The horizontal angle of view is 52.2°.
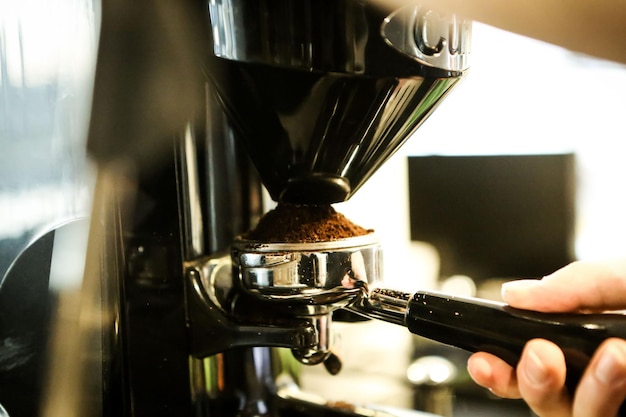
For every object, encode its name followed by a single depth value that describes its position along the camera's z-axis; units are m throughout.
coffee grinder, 0.34
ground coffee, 0.40
